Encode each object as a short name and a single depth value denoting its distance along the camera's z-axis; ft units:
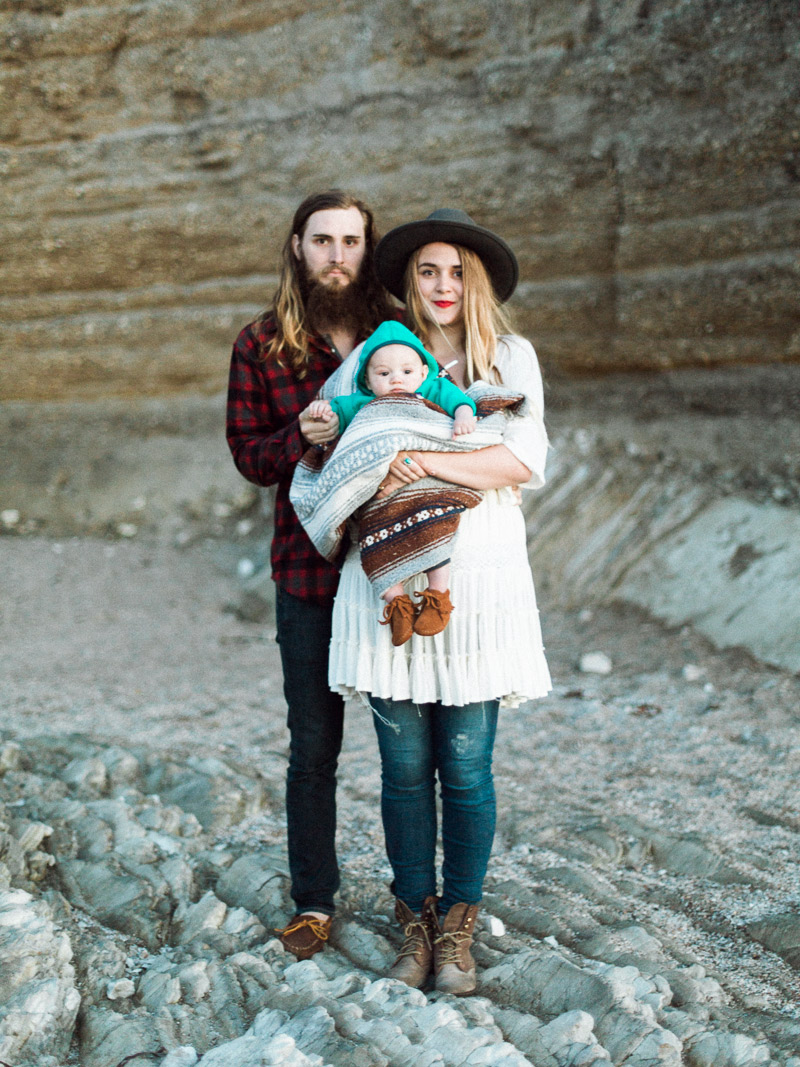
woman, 7.17
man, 7.98
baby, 6.84
